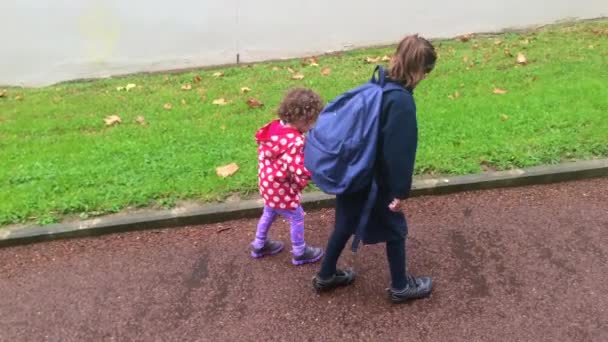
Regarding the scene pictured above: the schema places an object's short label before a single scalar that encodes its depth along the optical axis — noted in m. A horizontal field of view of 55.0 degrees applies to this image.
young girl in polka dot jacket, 2.97
